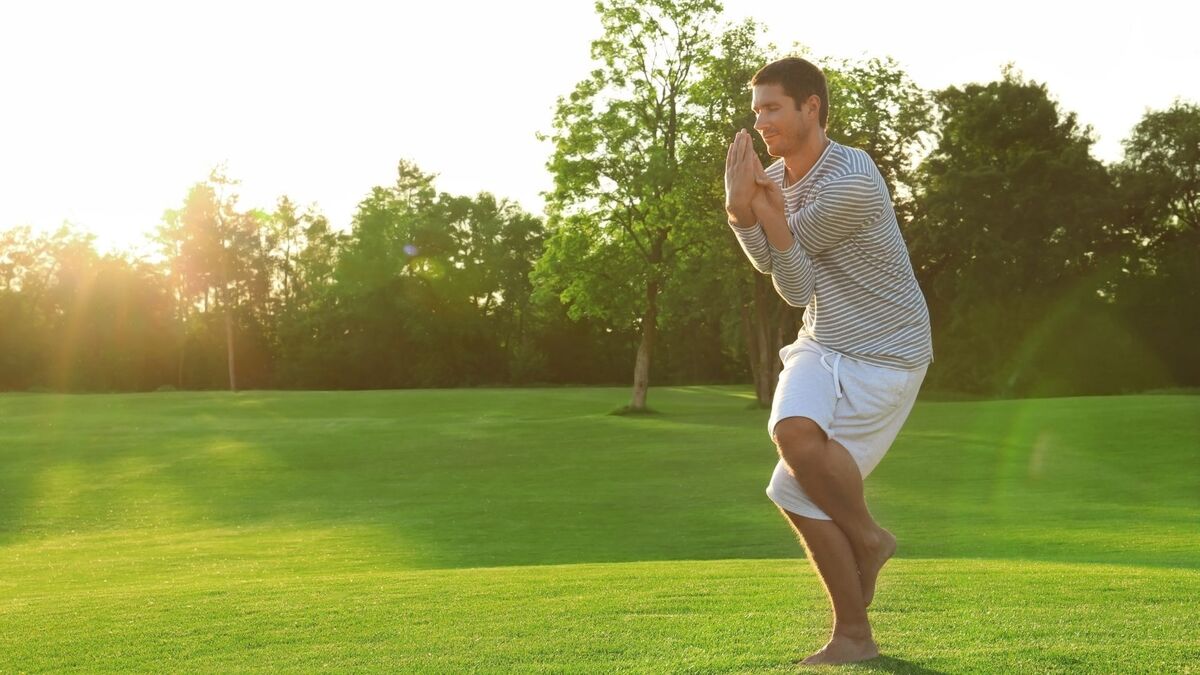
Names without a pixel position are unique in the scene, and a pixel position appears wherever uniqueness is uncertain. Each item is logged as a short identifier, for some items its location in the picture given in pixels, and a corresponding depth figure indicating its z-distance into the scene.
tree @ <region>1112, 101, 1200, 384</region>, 54.16
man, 4.20
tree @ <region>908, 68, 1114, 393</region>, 52.28
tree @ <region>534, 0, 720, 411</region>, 39.78
